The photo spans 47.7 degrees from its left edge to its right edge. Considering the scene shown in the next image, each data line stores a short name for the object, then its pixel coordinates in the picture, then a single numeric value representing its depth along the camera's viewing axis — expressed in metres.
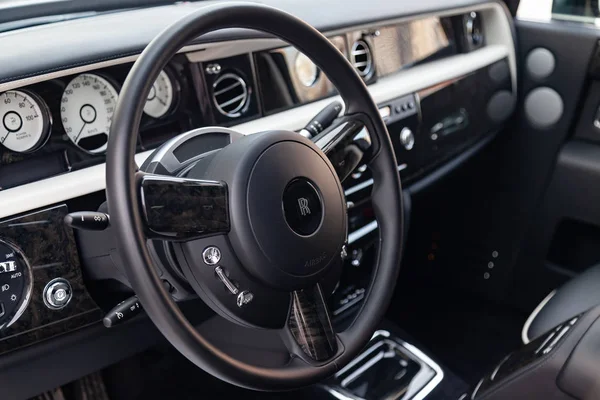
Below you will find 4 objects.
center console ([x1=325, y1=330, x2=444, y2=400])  1.48
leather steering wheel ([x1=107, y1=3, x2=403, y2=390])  0.72
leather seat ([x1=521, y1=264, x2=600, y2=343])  1.33
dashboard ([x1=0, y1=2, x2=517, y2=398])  0.94
